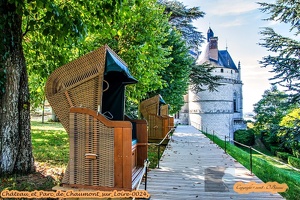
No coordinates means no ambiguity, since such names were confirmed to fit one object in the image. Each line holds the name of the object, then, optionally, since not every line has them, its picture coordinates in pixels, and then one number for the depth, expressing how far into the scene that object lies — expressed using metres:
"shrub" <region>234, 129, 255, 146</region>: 34.88
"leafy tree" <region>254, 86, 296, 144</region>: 31.55
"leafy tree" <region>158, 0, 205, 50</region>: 19.16
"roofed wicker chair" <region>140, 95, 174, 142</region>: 11.43
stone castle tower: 36.38
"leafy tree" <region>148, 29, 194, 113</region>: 13.91
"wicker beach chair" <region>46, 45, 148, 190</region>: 3.38
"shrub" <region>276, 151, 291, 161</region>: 24.00
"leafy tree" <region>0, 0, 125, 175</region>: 4.42
